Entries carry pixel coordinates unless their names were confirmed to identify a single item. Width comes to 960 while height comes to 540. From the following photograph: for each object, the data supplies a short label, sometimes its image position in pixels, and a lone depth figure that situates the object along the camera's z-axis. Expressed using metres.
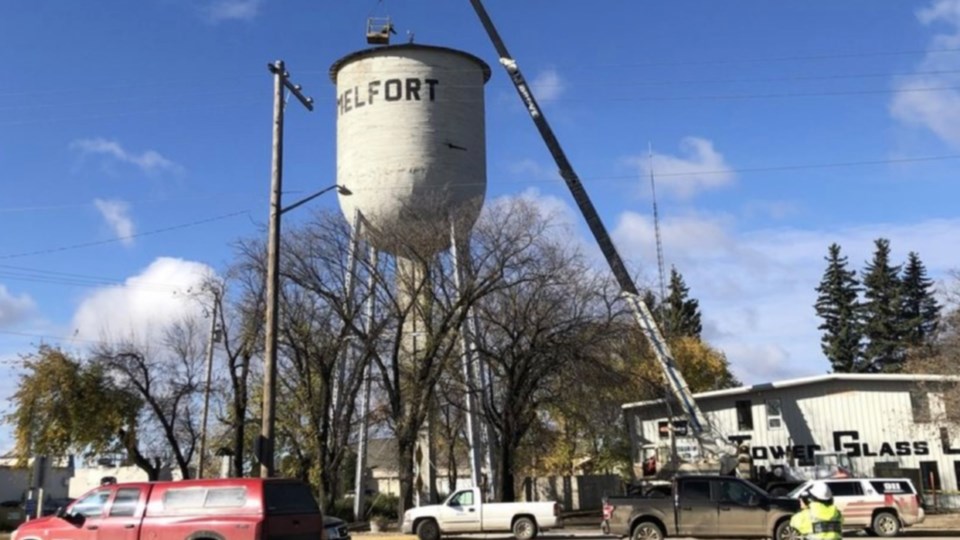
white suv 25.45
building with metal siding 38.41
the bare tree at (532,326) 29.80
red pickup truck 14.52
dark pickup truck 20.56
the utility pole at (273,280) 18.48
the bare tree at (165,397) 38.94
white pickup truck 25.14
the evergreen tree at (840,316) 77.88
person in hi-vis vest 11.01
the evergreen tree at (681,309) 81.12
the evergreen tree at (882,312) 75.56
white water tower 32.03
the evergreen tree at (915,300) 74.88
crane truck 36.03
